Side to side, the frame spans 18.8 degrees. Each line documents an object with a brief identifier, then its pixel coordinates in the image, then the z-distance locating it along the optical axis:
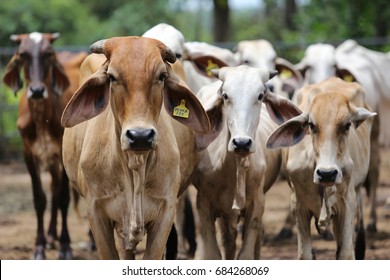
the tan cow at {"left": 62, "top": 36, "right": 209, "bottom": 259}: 7.55
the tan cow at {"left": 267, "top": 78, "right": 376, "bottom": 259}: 8.74
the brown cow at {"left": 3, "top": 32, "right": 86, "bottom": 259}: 11.98
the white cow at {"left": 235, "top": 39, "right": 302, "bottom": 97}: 13.41
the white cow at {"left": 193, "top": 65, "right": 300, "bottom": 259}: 8.80
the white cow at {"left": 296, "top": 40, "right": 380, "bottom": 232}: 12.62
